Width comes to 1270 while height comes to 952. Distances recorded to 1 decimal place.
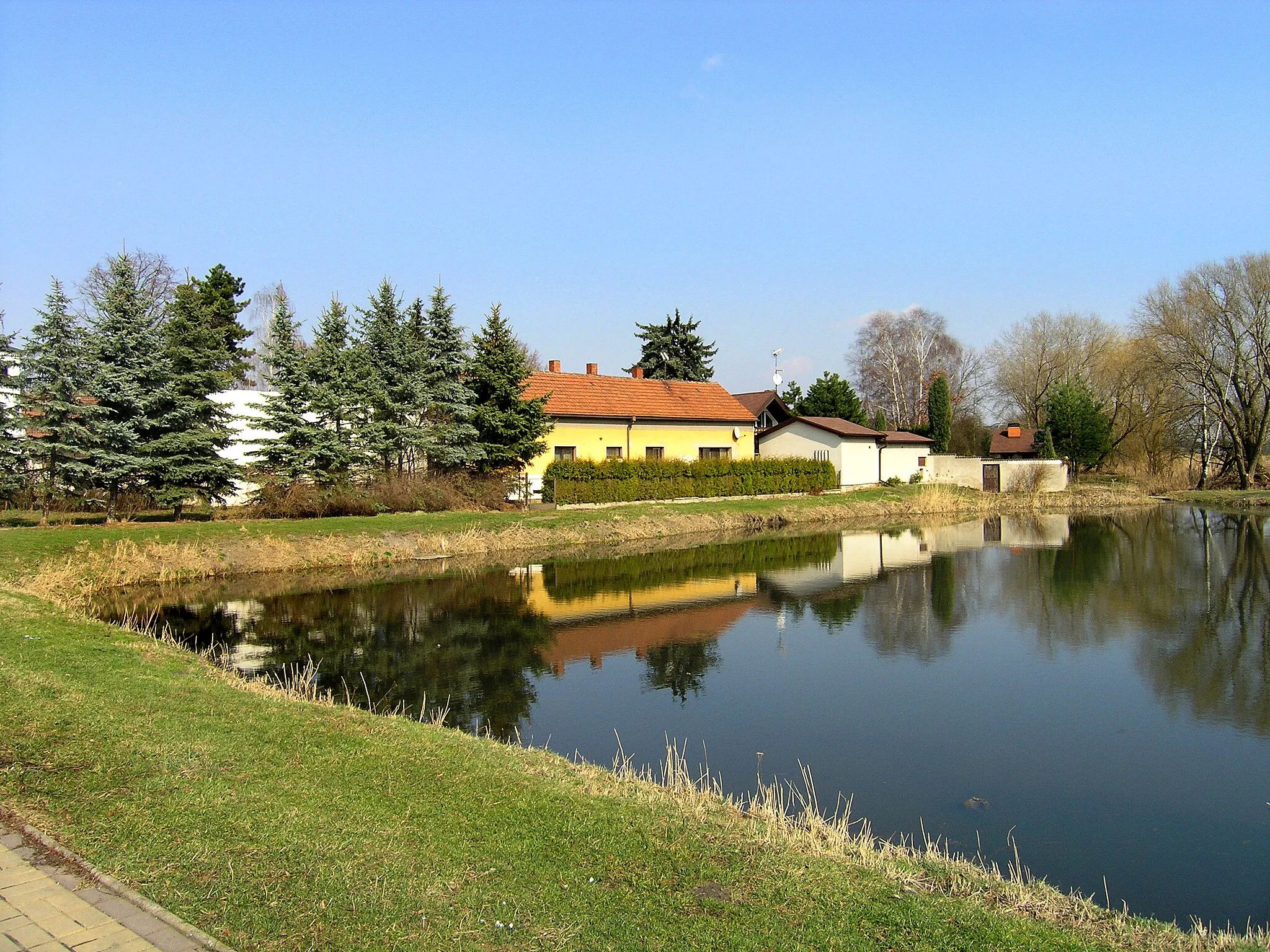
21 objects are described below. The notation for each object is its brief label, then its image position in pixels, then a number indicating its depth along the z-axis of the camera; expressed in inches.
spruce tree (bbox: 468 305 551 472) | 1173.7
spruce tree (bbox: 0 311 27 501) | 863.7
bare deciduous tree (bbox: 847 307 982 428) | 2674.7
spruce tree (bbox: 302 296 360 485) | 1019.9
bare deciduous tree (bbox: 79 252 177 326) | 1711.4
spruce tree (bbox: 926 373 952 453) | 2058.3
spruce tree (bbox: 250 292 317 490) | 1001.5
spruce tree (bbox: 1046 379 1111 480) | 1828.2
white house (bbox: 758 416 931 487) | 1642.5
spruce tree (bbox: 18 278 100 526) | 856.3
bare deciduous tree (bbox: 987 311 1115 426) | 2283.5
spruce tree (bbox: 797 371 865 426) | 2073.1
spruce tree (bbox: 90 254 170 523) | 875.4
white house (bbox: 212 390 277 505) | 1103.0
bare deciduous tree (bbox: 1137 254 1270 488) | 1649.9
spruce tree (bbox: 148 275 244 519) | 908.6
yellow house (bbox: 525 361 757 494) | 1358.3
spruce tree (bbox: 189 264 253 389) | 1540.4
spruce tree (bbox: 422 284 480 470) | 1131.9
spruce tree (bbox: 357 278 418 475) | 1096.2
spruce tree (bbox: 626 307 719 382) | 2065.7
